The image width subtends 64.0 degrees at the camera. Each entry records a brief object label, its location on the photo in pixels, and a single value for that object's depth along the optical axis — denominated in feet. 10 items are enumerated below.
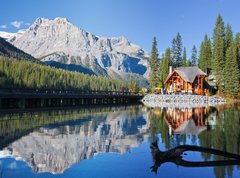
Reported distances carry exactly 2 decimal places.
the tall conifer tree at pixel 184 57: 197.09
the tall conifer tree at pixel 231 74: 138.59
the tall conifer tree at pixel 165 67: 180.88
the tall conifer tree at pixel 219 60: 149.01
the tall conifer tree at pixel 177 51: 196.00
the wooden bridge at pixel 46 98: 94.25
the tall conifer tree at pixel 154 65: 178.97
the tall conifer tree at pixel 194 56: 213.43
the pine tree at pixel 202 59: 177.91
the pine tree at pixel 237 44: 157.06
